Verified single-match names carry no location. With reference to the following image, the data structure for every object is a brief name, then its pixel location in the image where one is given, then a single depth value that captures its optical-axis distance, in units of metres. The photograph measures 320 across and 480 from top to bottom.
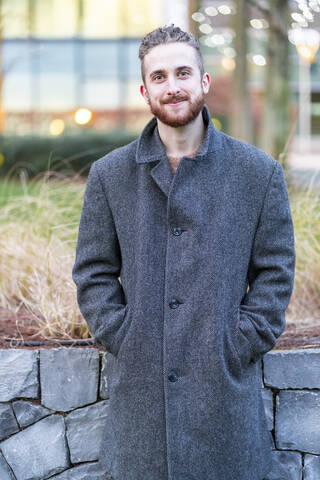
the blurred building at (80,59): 20.20
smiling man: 2.31
